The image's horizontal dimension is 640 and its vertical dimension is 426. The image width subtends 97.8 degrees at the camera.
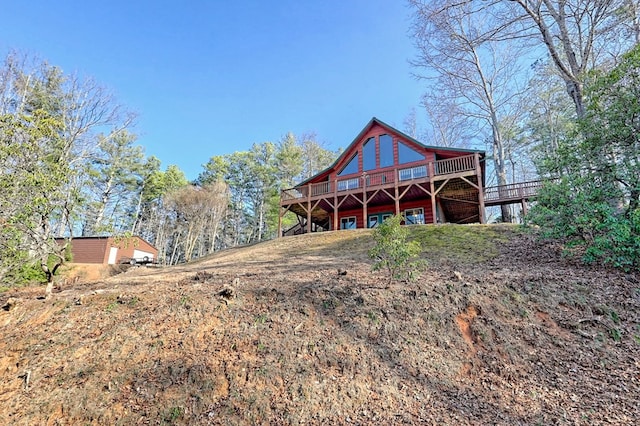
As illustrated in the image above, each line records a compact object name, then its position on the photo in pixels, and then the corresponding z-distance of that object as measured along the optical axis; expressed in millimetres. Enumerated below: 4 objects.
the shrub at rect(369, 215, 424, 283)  5205
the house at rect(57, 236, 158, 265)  21797
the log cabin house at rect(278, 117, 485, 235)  13586
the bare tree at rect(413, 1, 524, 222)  14867
